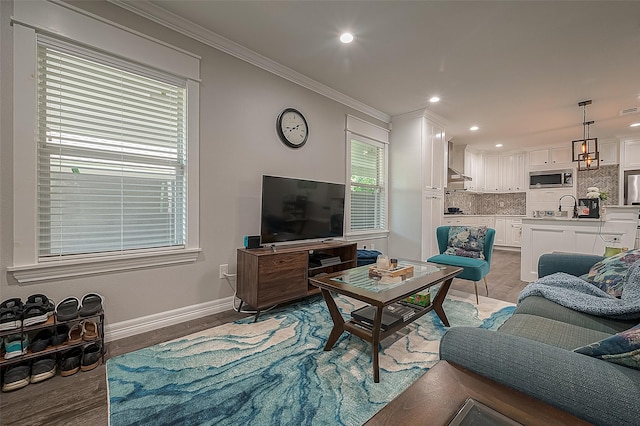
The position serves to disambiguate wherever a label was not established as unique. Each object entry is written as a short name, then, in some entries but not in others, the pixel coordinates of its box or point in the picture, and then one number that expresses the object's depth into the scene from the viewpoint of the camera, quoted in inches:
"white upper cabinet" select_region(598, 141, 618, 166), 223.8
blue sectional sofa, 25.6
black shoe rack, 58.9
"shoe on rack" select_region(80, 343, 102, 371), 65.9
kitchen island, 125.1
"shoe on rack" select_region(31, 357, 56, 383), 61.2
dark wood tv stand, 91.0
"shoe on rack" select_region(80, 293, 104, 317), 67.4
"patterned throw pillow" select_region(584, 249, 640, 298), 63.5
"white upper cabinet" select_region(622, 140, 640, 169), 210.5
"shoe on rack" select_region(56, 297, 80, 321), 64.4
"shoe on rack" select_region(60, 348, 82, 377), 64.1
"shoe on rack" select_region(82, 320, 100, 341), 68.4
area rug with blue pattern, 51.6
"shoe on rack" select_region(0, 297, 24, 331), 58.6
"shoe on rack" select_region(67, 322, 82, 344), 67.1
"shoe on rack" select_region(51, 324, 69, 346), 64.6
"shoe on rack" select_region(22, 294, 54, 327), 61.2
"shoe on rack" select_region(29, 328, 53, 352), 62.1
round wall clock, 119.6
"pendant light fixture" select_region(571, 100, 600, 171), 149.1
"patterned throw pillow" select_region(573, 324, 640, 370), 27.8
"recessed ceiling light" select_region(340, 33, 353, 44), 95.9
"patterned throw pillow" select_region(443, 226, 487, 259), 125.3
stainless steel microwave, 242.2
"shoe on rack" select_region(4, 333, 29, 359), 59.3
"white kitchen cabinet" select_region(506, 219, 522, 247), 265.6
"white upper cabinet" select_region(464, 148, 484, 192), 260.5
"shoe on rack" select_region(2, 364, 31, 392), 58.4
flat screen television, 104.6
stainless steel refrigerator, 210.1
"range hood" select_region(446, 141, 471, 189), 223.7
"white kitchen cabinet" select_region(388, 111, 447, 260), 165.8
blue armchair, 111.9
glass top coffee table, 63.2
